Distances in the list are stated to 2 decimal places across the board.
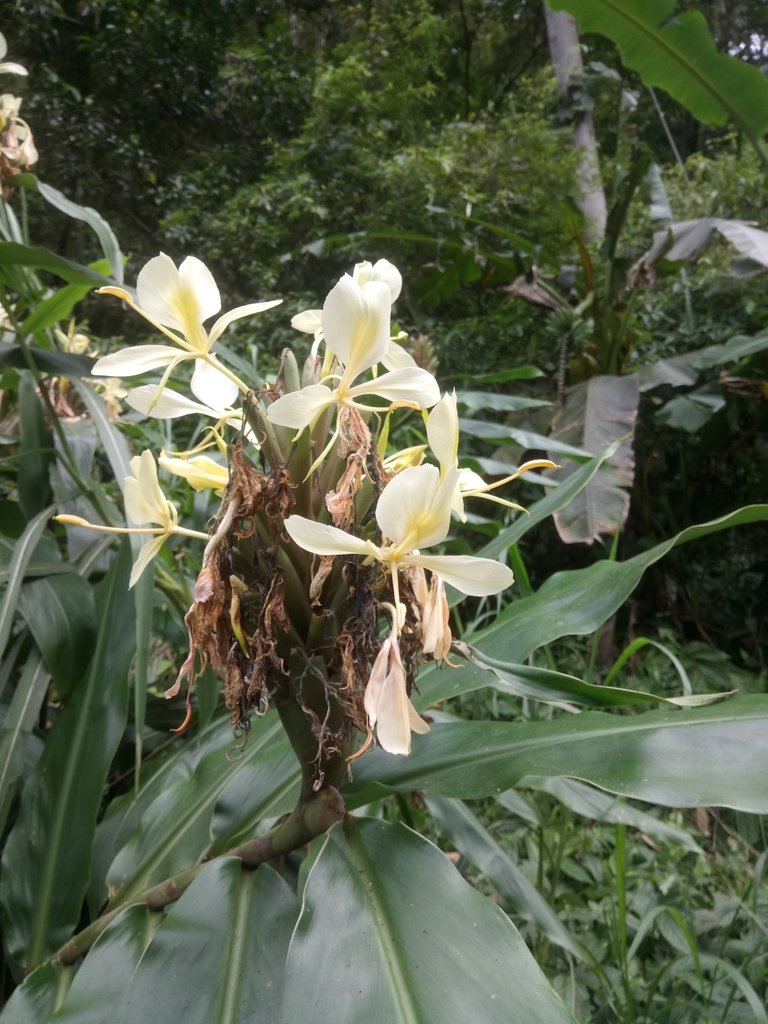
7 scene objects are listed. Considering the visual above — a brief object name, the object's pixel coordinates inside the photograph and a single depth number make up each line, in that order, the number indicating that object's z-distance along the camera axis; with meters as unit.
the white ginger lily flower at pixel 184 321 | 0.43
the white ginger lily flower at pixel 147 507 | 0.43
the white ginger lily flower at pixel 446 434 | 0.41
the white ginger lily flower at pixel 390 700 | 0.35
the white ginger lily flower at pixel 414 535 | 0.36
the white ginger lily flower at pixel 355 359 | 0.38
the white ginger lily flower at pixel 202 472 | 0.45
